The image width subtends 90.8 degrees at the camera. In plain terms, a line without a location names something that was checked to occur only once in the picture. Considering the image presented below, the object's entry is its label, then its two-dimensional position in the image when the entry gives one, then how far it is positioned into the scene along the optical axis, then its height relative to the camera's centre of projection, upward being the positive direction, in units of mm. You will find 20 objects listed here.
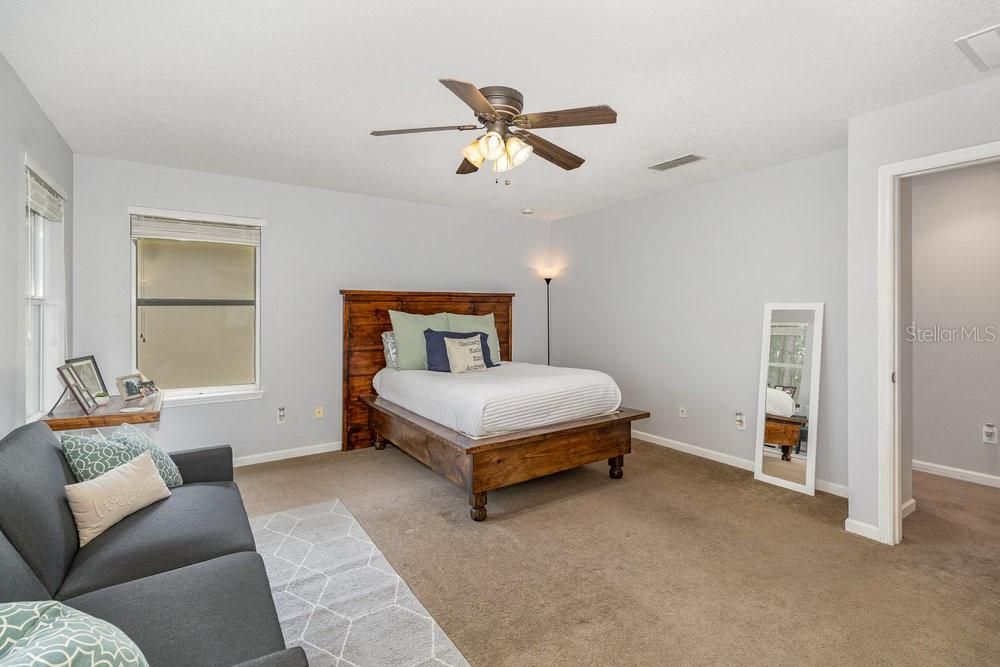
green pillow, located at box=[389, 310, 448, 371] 4441 -58
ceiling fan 2025 +911
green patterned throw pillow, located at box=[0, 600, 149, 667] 798 -537
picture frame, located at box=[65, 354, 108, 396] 2990 -253
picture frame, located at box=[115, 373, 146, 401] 3162 -352
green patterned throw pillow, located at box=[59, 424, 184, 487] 1943 -502
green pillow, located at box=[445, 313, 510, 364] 4809 +80
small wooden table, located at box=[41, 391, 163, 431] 2488 -438
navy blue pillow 4316 -153
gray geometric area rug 1863 -1191
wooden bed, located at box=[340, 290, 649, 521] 3086 -705
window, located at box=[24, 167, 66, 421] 2690 +227
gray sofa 1249 -756
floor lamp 5895 +680
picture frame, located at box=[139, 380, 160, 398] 3248 -369
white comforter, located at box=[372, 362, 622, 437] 3148 -440
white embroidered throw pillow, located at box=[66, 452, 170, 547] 1778 -624
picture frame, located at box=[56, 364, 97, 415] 2686 -309
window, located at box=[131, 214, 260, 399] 3875 +239
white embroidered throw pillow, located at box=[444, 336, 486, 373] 4293 -186
